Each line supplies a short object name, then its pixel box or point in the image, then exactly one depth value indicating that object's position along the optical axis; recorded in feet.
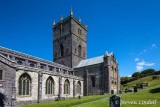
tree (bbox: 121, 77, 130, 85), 192.35
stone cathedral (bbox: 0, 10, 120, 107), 66.32
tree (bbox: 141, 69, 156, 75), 215.66
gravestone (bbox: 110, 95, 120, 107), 29.53
